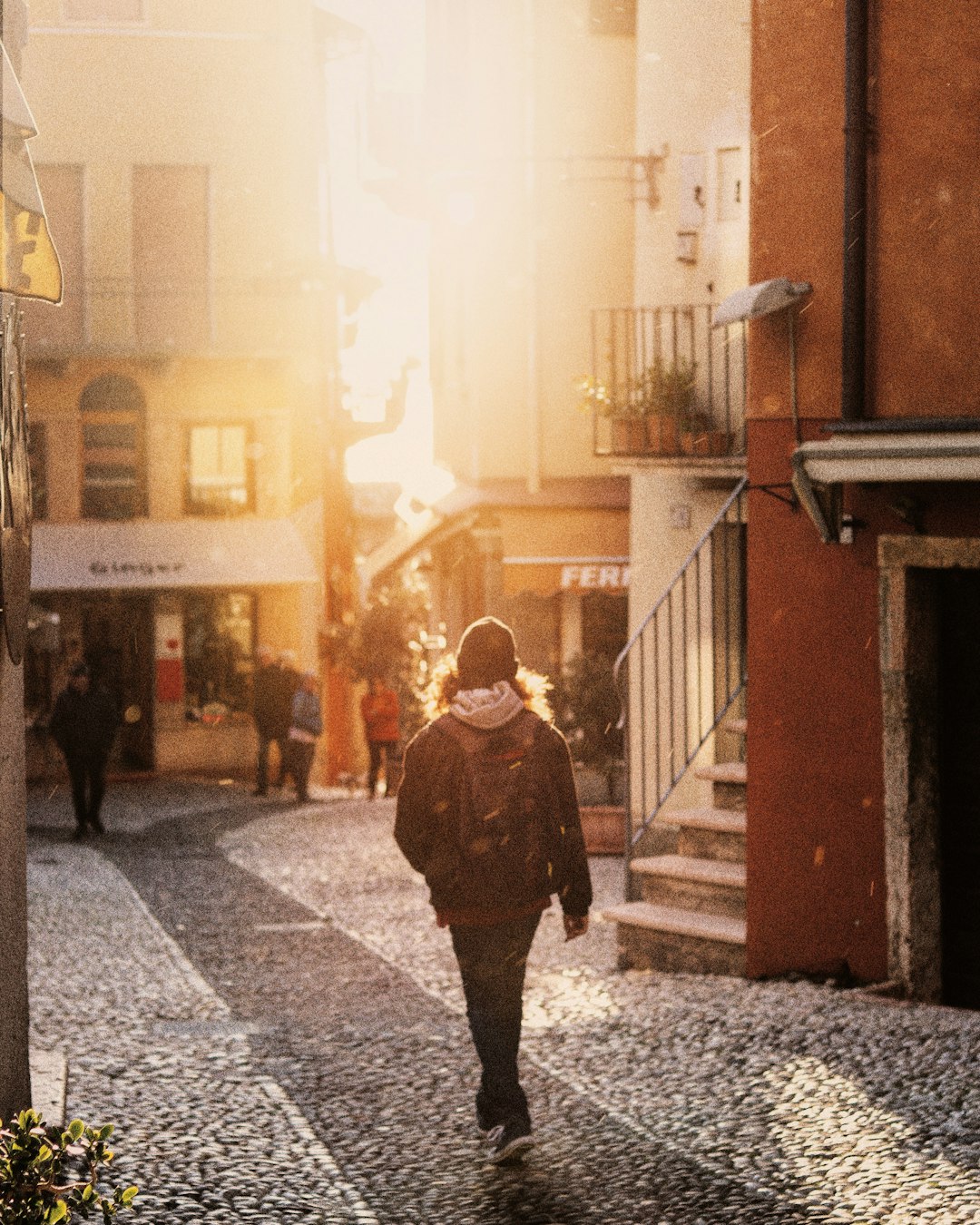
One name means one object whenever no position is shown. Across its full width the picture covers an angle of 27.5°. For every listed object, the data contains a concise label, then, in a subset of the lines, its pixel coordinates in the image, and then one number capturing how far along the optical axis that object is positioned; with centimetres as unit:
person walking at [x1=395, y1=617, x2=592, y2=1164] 616
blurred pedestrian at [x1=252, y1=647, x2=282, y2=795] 2169
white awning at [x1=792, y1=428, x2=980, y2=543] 804
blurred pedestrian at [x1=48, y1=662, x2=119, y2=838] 1780
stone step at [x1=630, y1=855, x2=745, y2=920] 974
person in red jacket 2188
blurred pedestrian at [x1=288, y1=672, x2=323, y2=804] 2155
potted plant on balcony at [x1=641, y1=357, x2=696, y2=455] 1338
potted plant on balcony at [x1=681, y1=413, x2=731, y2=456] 1315
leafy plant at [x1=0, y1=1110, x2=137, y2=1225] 422
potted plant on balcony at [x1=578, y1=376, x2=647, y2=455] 1363
